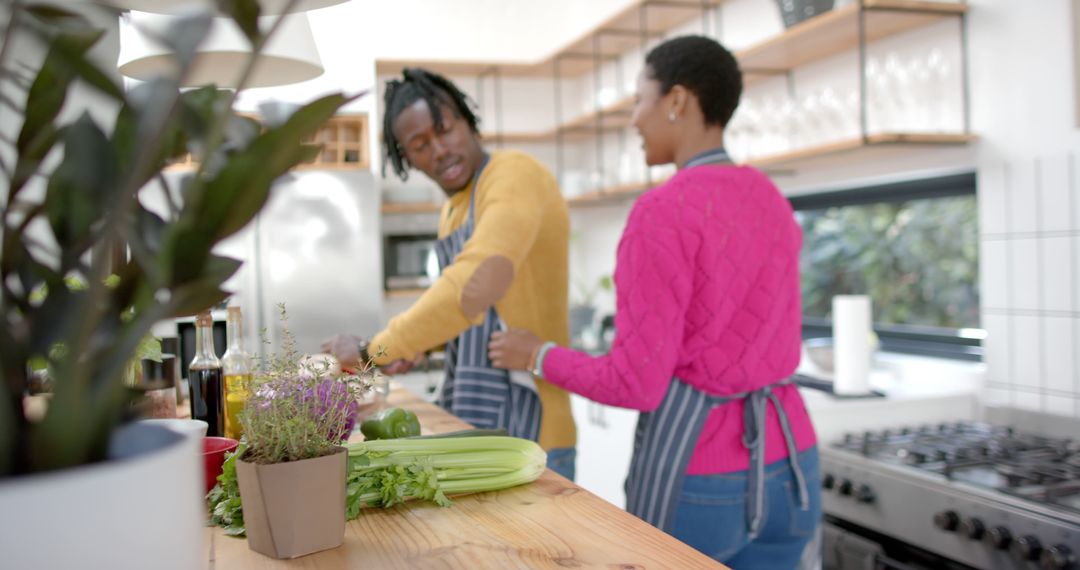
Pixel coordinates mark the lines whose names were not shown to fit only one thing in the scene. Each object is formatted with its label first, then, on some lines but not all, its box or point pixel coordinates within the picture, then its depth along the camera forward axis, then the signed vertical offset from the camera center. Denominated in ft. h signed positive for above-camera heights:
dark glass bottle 3.94 -0.45
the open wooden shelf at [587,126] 13.55 +2.75
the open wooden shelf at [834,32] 8.19 +2.51
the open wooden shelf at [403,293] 15.93 -0.24
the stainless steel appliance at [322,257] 14.84 +0.45
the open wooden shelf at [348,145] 15.65 +2.52
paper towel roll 8.66 -0.80
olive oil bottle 3.83 -0.40
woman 4.67 -0.43
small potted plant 2.52 -0.55
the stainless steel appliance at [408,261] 15.94 +0.36
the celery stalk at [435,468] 3.06 -0.72
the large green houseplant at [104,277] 1.28 +0.02
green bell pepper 3.70 -0.64
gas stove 5.41 -1.61
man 5.60 +0.03
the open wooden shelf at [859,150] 7.93 +1.22
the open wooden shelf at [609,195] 13.05 +1.33
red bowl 3.15 -0.64
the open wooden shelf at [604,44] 12.70 +3.98
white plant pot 1.26 -0.35
